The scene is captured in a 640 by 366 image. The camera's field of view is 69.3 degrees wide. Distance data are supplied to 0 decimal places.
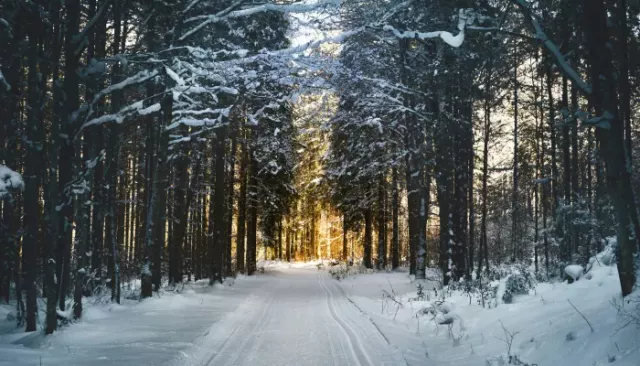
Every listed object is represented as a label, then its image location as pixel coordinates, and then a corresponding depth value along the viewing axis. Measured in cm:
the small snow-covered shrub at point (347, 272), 2536
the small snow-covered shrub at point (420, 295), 1299
